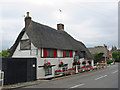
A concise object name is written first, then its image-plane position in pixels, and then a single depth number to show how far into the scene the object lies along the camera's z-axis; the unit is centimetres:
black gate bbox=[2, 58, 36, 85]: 1320
